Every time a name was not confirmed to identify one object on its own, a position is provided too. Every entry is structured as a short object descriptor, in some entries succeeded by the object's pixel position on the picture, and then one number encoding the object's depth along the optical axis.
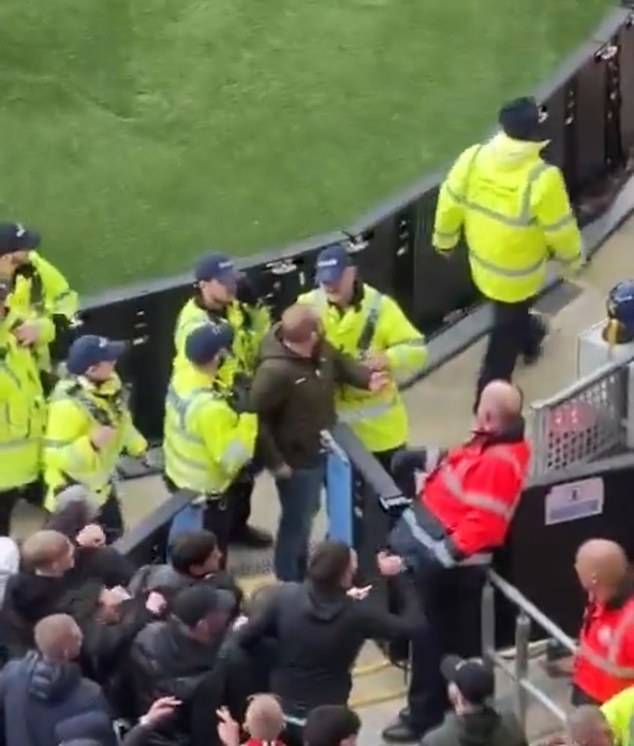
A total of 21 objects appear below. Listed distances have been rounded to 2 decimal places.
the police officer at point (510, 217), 24.28
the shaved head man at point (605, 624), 17.84
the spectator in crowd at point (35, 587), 18.12
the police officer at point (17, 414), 22.58
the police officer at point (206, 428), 21.12
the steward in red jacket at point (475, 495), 19.06
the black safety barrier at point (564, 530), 20.03
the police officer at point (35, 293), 23.59
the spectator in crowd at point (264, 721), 16.14
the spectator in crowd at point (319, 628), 17.59
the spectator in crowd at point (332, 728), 16.03
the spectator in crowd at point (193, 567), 17.89
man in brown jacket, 21.42
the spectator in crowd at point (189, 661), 17.05
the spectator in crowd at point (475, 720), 16.34
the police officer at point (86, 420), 21.30
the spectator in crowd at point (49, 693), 16.87
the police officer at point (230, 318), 22.16
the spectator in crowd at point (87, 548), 18.83
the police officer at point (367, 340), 22.27
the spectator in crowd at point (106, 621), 17.87
